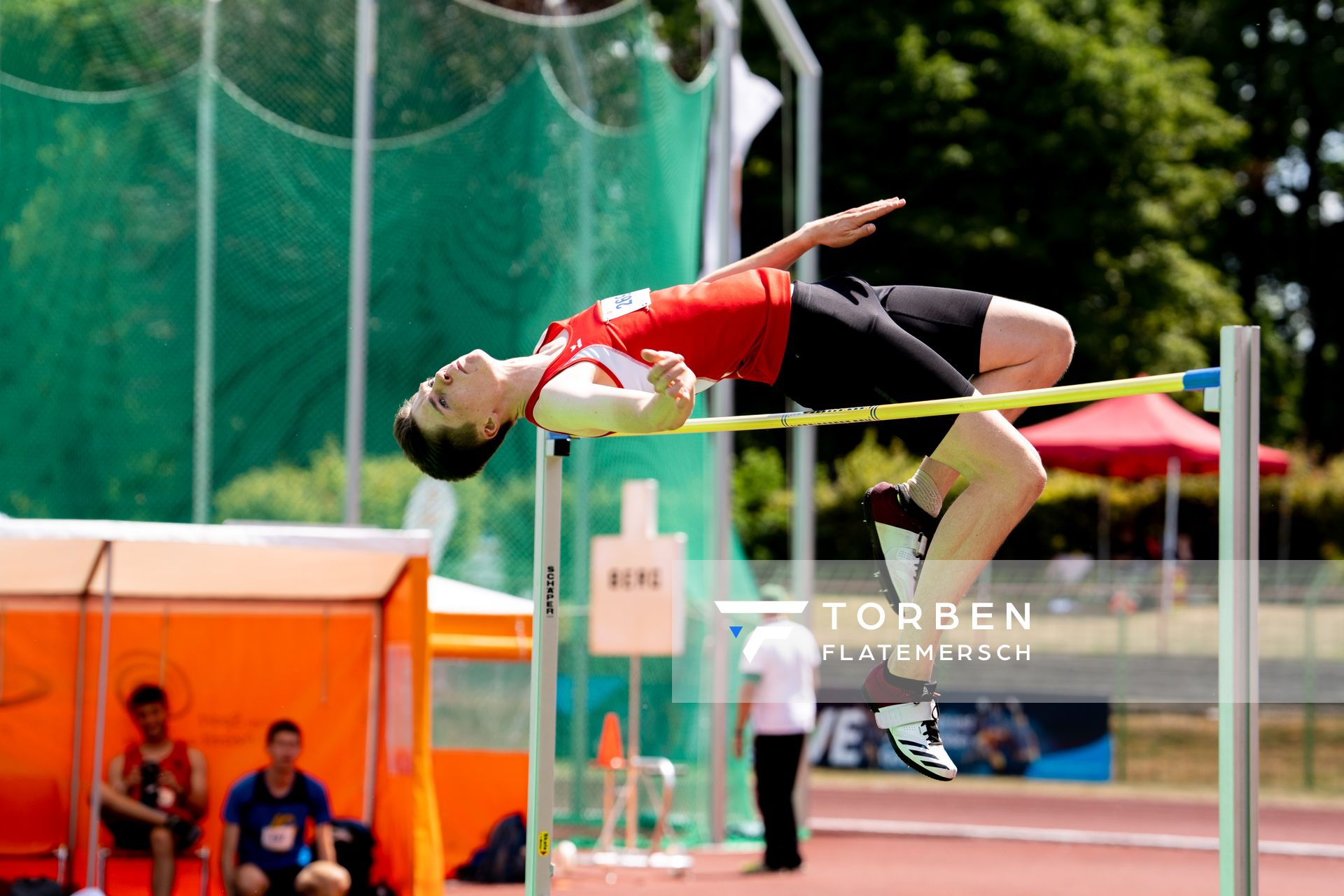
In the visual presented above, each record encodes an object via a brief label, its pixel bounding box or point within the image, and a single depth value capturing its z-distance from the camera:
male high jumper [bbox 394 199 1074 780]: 7.87
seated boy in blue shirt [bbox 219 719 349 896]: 14.45
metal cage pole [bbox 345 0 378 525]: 18.39
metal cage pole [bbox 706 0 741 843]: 21.86
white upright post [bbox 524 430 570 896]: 9.06
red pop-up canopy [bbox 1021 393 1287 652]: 27.97
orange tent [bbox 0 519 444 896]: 14.59
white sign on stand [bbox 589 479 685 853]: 20.36
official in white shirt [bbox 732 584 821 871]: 20.02
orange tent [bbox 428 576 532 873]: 19.20
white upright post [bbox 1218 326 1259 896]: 6.52
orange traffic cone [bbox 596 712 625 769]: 19.78
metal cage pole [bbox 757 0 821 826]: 22.73
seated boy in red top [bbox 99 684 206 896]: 14.87
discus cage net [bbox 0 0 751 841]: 19.73
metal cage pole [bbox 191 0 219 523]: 19.53
